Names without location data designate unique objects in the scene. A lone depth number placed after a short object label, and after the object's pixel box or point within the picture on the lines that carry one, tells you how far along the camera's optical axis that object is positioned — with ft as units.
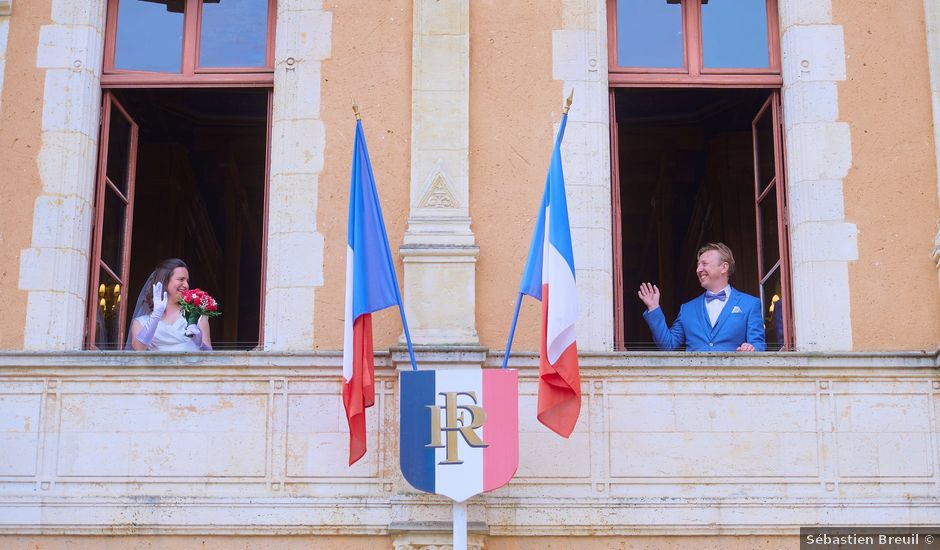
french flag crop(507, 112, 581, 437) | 34.96
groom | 38.63
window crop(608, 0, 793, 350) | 40.11
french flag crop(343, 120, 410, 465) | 35.14
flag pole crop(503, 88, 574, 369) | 36.11
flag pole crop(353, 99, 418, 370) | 36.06
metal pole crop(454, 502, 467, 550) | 34.42
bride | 38.60
